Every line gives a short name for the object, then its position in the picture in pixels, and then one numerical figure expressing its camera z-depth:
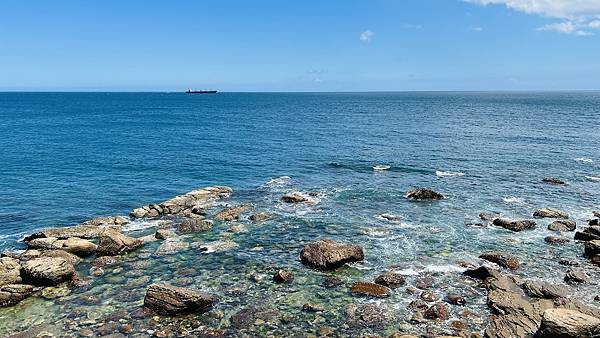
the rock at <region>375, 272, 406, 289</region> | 29.11
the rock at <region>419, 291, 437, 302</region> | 27.17
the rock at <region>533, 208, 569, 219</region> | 43.69
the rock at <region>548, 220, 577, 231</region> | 39.94
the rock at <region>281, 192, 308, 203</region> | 49.94
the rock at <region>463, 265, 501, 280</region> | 29.79
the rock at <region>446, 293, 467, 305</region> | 26.74
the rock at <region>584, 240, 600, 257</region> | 33.91
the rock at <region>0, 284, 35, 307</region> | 27.22
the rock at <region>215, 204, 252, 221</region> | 43.77
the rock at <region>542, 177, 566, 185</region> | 58.20
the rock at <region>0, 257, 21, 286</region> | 29.16
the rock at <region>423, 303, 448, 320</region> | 24.98
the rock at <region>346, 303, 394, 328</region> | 24.50
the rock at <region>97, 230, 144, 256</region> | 34.78
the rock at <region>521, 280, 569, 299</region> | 27.28
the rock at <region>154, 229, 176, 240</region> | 38.34
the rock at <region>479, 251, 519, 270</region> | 32.25
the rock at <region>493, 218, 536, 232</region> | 40.28
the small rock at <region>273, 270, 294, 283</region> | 29.89
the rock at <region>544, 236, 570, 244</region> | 36.88
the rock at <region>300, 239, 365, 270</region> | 31.92
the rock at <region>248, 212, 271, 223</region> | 43.20
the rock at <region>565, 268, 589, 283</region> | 29.64
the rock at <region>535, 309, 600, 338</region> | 20.02
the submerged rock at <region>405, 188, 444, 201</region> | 50.81
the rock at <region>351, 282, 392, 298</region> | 27.92
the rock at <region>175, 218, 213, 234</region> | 40.28
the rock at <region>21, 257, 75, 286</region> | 29.20
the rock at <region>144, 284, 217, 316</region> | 25.52
